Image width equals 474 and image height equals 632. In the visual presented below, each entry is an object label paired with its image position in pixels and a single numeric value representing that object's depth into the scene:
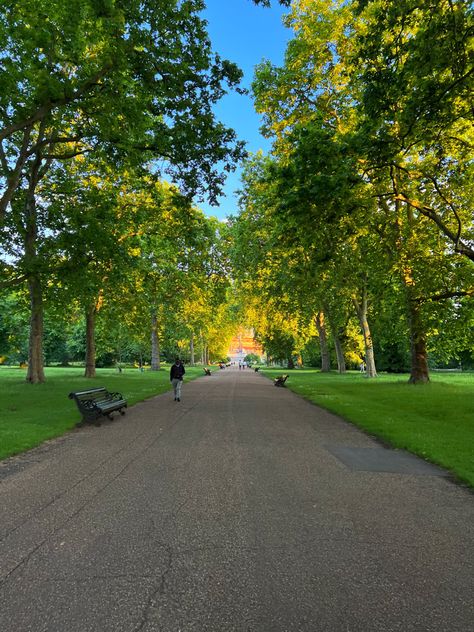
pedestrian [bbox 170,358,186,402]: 16.14
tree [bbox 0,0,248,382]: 9.79
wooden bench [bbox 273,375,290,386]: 26.46
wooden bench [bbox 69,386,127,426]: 10.52
